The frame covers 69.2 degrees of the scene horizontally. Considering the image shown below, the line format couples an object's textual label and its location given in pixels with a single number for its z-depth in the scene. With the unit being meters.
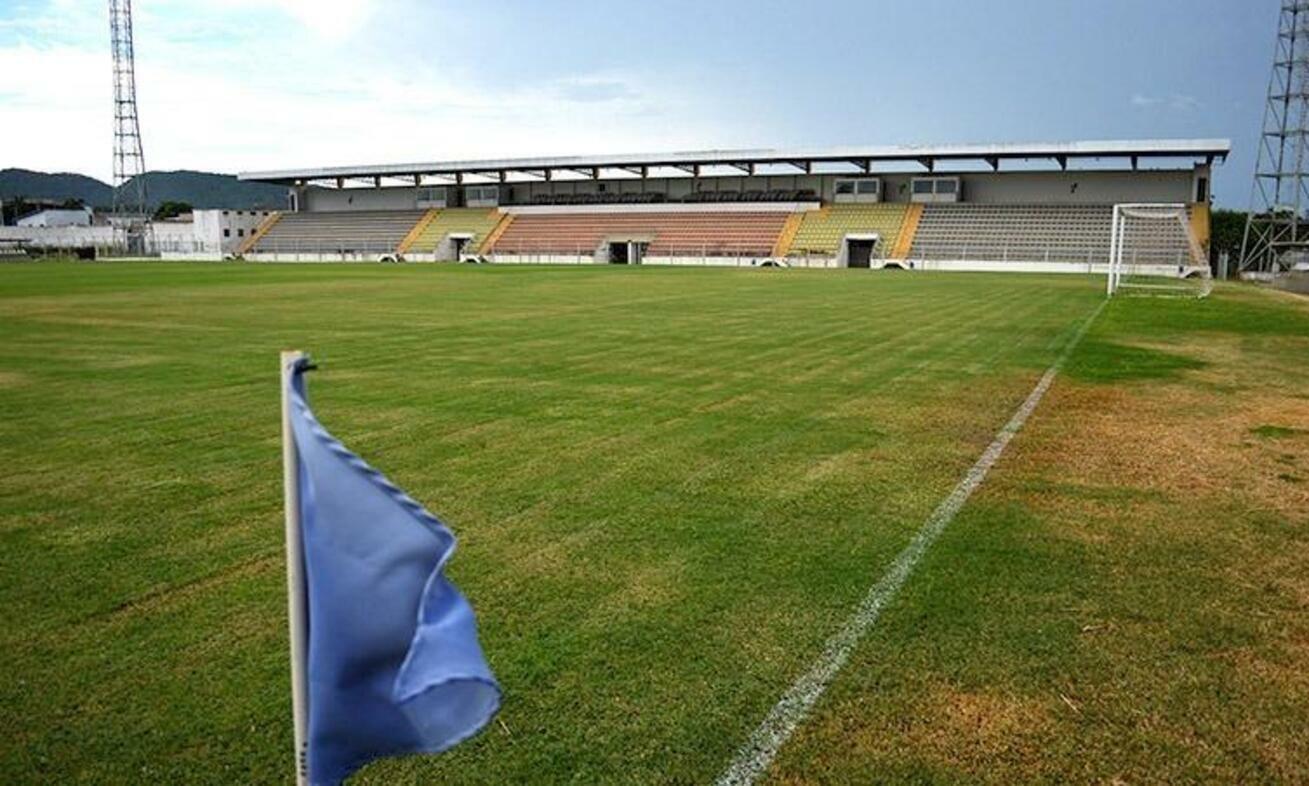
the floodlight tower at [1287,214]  47.50
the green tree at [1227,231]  58.41
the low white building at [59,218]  100.94
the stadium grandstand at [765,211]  52.41
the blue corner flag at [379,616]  1.91
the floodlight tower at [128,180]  73.88
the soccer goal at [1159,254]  41.88
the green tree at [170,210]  117.47
